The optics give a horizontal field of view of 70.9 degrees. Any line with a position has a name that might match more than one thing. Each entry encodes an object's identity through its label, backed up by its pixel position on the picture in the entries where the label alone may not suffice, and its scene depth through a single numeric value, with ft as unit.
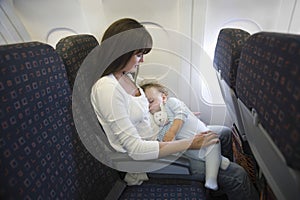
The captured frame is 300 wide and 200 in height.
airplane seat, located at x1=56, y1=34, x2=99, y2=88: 2.98
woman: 2.90
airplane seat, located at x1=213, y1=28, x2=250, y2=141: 3.18
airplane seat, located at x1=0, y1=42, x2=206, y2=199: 1.81
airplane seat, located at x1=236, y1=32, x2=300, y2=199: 1.49
